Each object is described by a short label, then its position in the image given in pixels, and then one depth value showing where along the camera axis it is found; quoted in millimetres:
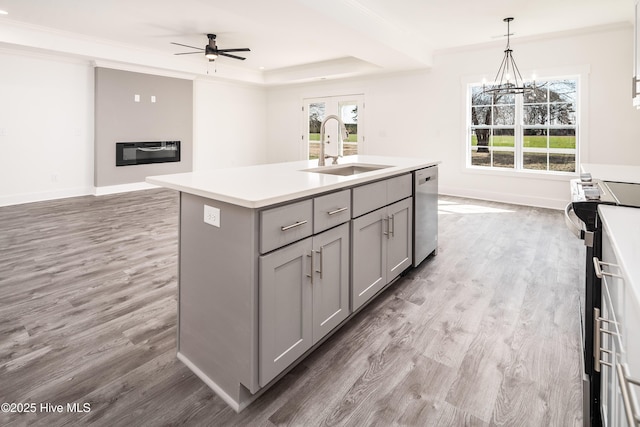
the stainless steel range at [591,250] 1414
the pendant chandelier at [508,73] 5945
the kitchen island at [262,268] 1465
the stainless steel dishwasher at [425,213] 2881
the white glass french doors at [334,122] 8227
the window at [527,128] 5770
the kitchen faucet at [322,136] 2691
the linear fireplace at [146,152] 6918
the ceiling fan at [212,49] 5658
